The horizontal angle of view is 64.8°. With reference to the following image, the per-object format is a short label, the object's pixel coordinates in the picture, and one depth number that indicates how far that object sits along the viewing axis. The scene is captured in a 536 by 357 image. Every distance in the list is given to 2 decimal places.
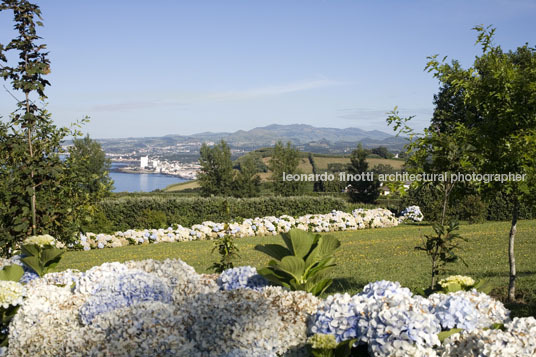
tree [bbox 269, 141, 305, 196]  26.58
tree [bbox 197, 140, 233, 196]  28.19
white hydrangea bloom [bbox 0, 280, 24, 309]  3.27
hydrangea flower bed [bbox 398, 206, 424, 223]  19.97
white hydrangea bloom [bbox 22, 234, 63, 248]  4.23
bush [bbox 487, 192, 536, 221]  19.58
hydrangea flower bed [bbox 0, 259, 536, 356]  2.18
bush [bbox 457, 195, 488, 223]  18.05
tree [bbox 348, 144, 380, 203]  26.97
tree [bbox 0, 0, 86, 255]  5.24
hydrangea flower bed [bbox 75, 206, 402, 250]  15.70
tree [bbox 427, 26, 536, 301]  5.11
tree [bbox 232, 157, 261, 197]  27.33
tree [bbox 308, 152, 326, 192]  36.03
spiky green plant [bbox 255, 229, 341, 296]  3.31
